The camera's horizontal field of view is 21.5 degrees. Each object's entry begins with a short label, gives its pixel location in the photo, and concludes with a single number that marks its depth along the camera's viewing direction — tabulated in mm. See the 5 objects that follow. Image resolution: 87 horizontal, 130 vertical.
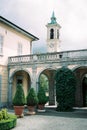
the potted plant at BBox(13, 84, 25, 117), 15496
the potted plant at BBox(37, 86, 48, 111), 19188
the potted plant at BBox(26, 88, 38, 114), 17156
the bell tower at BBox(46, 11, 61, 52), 46844
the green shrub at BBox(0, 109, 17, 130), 10648
